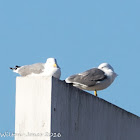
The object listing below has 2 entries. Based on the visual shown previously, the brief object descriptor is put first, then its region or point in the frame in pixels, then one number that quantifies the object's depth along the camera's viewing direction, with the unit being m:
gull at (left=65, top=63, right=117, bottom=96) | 24.81
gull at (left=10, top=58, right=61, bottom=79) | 22.58
